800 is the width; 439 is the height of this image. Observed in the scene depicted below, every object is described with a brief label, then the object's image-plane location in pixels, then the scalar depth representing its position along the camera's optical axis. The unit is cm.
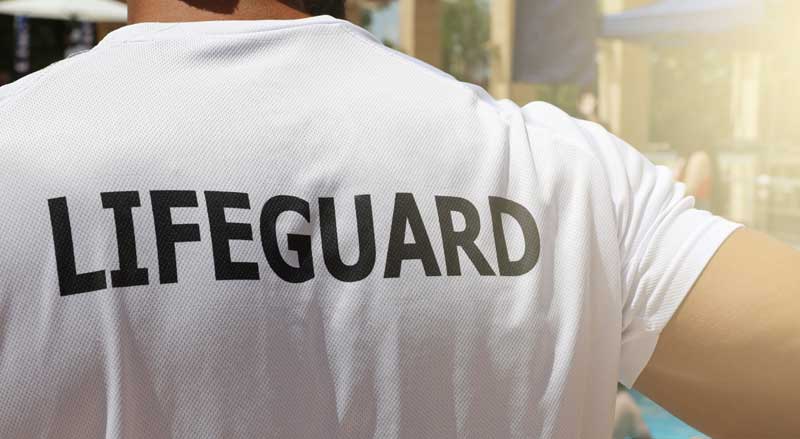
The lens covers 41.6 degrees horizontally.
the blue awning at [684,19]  789
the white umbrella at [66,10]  1048
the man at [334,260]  93
